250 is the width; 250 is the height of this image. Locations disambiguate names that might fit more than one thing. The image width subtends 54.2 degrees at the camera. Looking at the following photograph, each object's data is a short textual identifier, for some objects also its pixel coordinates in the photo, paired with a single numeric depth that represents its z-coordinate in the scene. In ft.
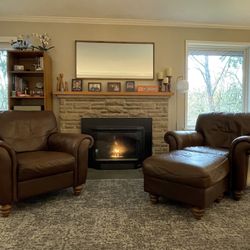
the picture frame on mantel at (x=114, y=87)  12.82
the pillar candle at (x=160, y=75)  12.82
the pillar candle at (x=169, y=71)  12.70
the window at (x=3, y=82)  12.98
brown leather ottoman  6.53
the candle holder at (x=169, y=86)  12.92
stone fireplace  12.54
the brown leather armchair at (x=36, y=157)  6.77
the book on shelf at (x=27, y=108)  11.78
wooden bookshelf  11.68
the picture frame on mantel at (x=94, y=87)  12.72
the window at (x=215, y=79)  13.96
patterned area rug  5.44
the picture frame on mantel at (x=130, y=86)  12.88
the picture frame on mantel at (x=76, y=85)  12.62
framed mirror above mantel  12.82
